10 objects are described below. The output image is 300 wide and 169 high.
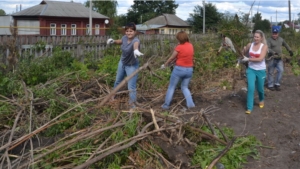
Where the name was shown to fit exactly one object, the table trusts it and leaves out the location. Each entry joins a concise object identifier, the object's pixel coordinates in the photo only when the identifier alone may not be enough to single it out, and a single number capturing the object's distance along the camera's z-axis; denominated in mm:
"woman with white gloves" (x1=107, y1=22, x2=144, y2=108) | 5022
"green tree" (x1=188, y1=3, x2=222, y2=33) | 28102
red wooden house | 29289
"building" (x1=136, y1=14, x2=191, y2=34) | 35482
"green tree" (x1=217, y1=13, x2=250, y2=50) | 9982
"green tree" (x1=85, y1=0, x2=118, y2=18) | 39876
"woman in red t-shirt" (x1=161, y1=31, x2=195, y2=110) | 5154
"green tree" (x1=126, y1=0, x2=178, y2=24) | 45365
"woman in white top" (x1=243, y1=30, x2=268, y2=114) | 5291
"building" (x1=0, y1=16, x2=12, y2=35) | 29574
